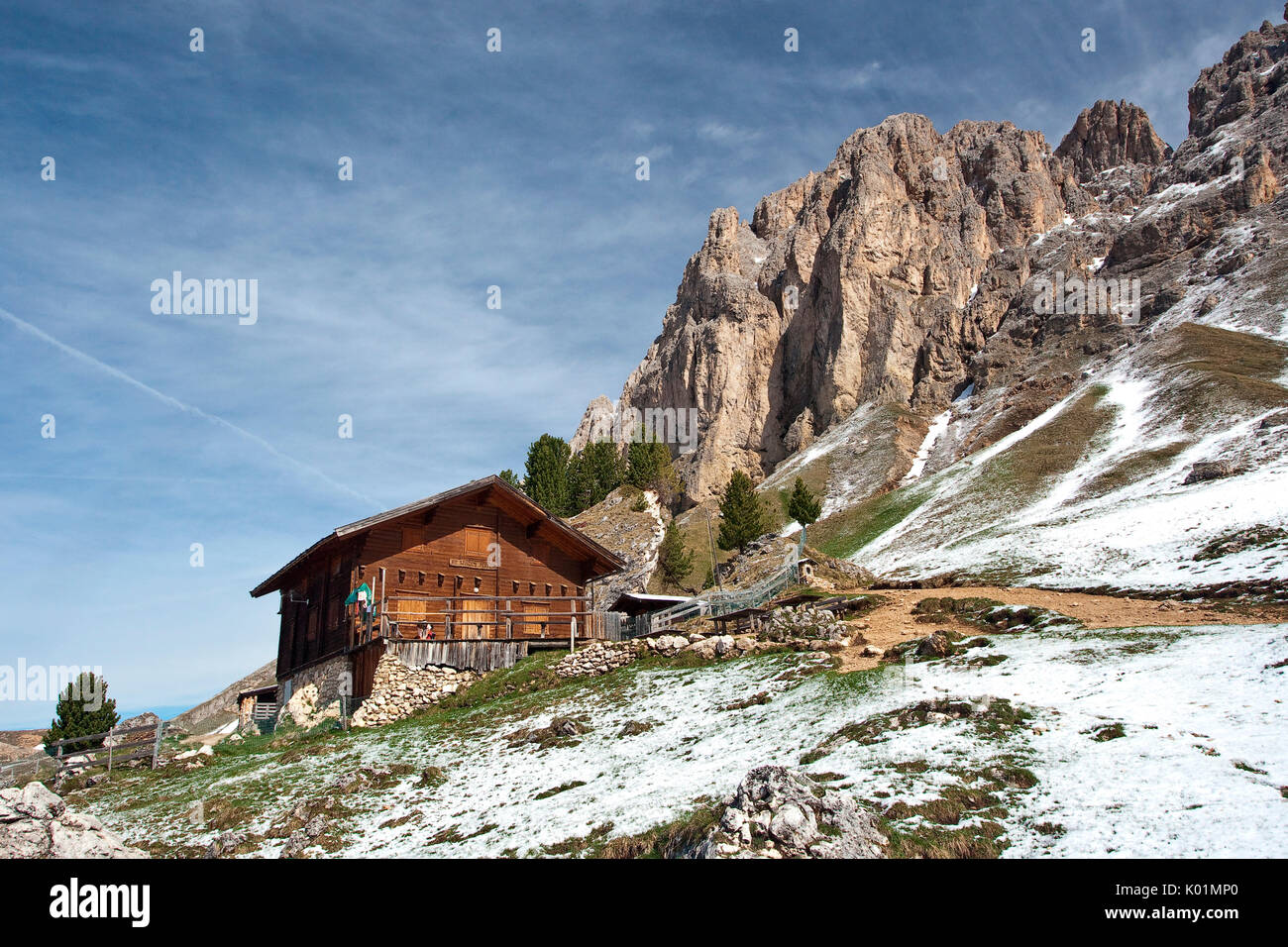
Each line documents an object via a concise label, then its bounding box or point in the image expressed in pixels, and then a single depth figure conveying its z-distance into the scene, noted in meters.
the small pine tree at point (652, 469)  75.88
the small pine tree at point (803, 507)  71.75
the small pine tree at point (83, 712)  45.81
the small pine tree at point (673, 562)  66.69
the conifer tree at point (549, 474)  79.38
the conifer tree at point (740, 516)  72.12
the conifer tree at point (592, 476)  84.38
